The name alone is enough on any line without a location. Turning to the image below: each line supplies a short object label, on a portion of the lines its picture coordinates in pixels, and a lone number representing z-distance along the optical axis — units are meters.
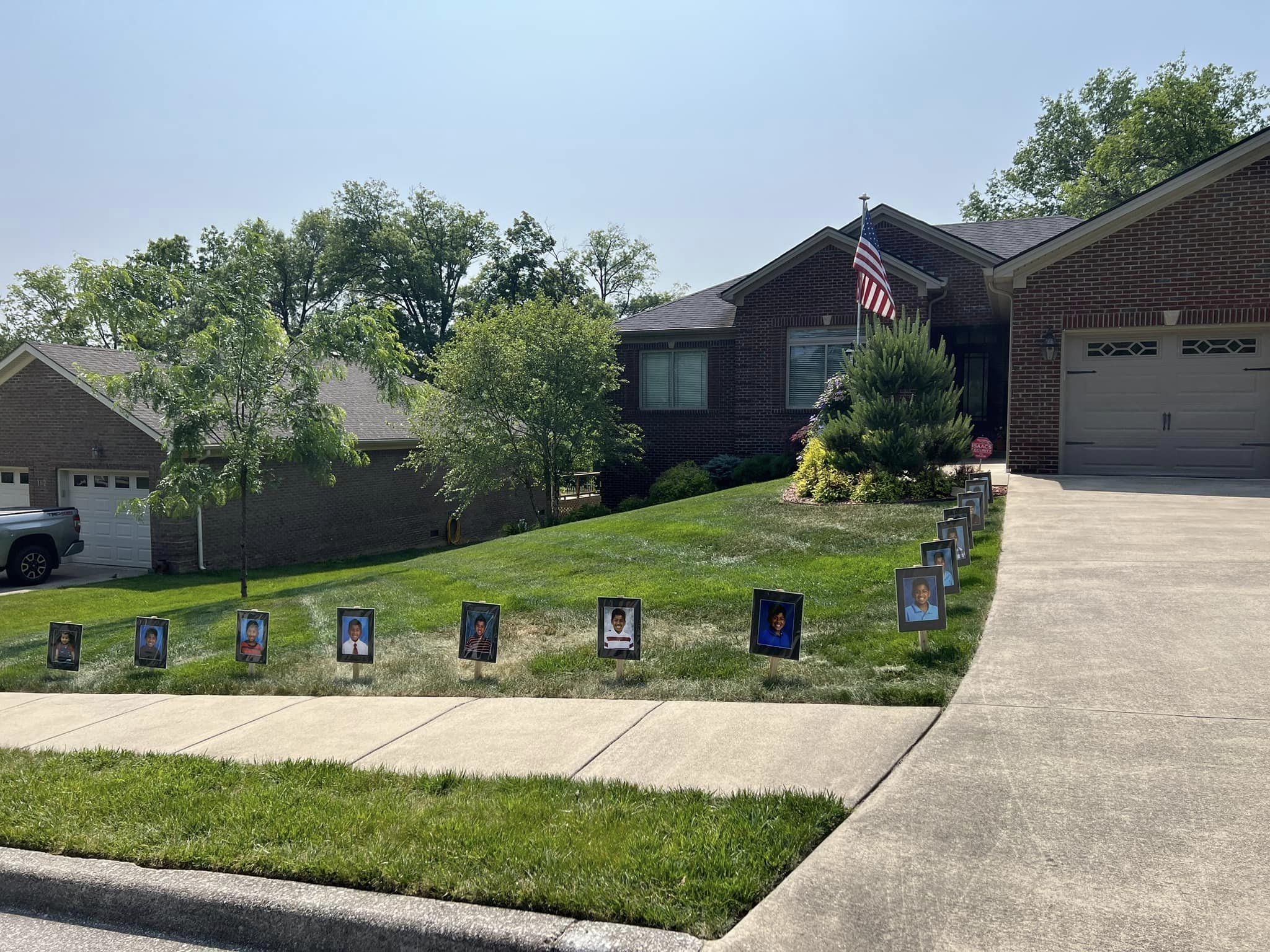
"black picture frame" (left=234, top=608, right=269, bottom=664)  8.27
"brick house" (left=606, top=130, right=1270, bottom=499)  14.98
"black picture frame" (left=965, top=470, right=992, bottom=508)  11.88
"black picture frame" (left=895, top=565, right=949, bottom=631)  6.55
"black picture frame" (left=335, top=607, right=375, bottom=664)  7.74
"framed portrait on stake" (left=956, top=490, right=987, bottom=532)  10.50
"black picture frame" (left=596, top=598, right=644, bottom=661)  6.87
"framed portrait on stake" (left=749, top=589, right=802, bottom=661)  6.46
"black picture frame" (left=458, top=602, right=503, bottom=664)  7.34
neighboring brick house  20.25
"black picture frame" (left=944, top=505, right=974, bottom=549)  9.03
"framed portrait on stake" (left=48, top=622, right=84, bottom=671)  9.02
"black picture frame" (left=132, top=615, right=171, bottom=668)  8.69
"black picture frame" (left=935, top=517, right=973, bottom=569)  8.30
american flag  17.05
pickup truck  18.47
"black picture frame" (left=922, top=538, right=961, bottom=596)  7.39
